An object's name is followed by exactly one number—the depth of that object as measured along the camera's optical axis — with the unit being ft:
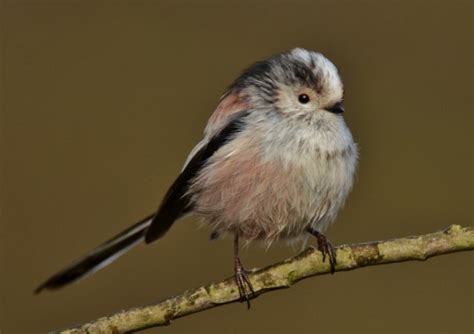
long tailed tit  17.87
